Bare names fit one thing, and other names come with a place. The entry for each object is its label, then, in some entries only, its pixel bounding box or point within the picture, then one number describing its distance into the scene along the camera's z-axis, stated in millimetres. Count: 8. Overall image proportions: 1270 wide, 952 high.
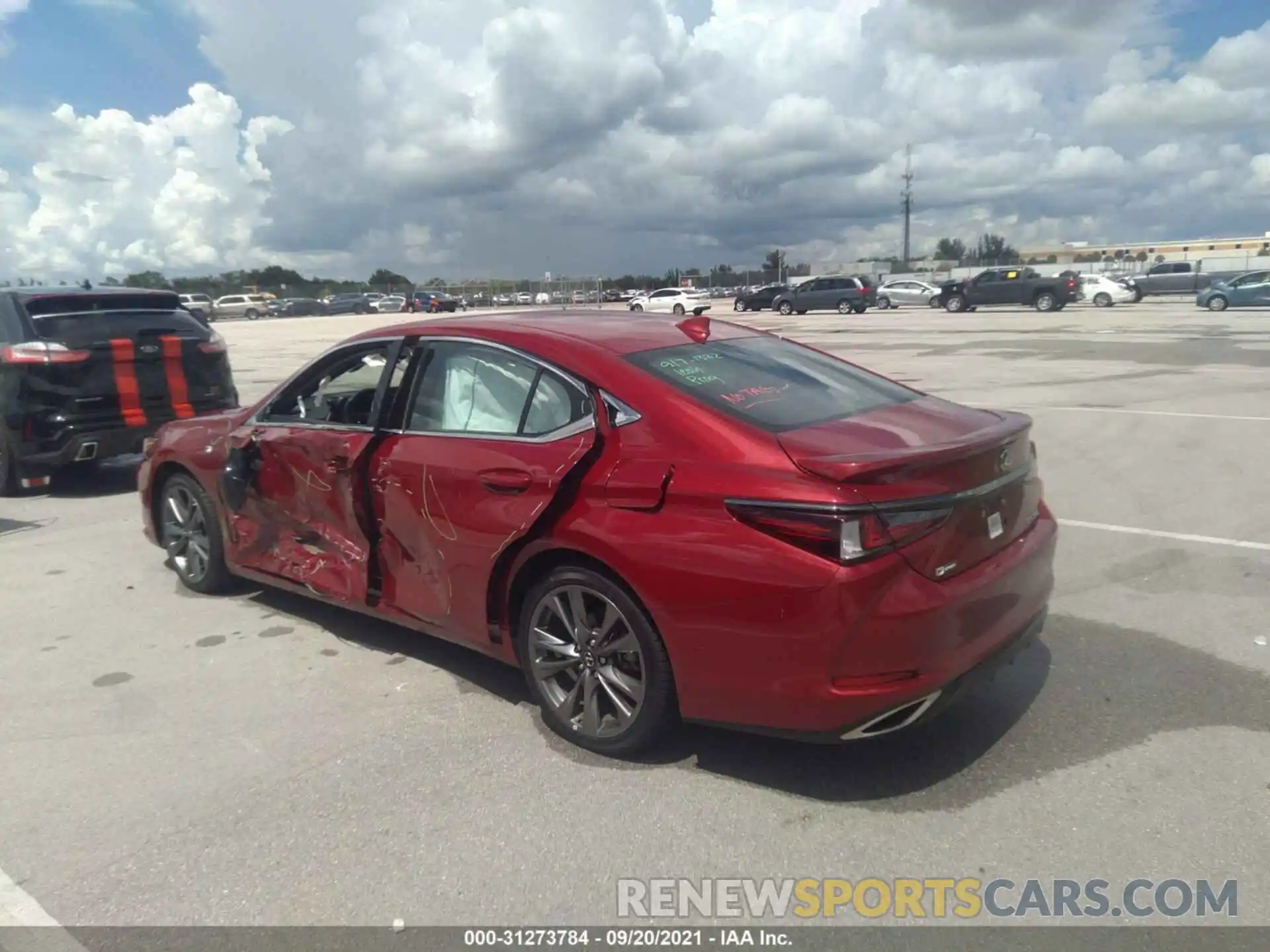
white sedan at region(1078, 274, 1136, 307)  42875
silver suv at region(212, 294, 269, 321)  69625
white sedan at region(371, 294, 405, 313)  67062
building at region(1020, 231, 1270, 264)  94062
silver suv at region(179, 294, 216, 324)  58931
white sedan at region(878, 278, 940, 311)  49469
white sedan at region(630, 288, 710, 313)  49000
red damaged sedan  3123
